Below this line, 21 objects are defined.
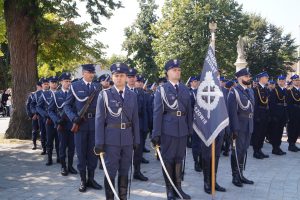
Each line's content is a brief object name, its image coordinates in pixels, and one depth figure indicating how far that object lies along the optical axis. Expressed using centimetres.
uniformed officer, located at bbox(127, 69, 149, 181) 820
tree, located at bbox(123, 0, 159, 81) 4850
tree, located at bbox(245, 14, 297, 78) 3916
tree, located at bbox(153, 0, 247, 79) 3634
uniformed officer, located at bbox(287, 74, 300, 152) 1203
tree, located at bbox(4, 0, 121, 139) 1348
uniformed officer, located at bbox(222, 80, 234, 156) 1122
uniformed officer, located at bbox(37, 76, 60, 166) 978
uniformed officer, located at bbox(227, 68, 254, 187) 754
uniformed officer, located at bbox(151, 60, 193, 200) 643
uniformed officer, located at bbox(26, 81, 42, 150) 1158
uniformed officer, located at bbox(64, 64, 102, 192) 728
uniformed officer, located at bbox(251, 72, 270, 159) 1082
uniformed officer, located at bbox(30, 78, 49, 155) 1086
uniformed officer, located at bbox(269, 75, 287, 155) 1164
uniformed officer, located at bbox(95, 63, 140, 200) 571
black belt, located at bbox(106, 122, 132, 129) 577
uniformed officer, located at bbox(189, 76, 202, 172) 909
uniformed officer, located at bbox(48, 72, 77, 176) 847
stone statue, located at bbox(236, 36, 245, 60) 2658
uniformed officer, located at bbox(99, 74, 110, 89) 891
